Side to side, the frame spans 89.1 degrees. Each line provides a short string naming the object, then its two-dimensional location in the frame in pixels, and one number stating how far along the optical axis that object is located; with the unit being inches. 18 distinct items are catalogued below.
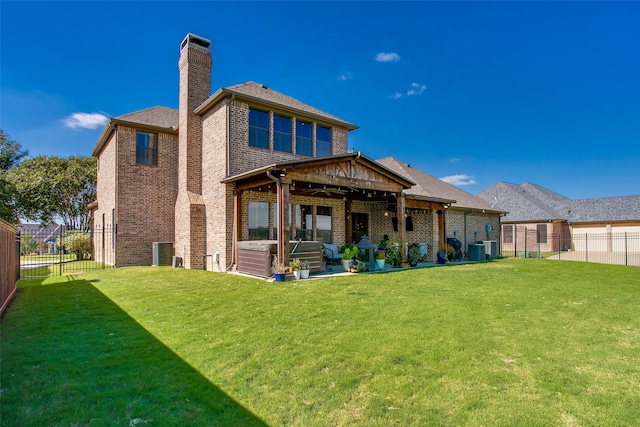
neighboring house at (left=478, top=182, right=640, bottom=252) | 1131.3
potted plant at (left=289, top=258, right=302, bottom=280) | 383.2
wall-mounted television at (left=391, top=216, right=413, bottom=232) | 697.0
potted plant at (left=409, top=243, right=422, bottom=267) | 538.7
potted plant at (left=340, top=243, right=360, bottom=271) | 461.1
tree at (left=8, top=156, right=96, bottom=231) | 1002.1
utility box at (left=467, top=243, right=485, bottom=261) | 696.4
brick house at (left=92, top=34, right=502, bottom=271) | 477.1
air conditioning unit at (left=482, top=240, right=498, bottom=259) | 739.9
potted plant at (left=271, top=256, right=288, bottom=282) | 369.1
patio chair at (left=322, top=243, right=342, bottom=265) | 524.4
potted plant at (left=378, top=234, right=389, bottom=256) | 525.3
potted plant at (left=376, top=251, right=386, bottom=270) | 489.1
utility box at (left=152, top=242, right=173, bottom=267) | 542.8
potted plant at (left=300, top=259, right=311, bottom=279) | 391.4
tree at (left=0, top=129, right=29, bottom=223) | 904.9
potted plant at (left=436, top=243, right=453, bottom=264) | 604.7
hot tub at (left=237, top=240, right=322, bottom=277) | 397.7
